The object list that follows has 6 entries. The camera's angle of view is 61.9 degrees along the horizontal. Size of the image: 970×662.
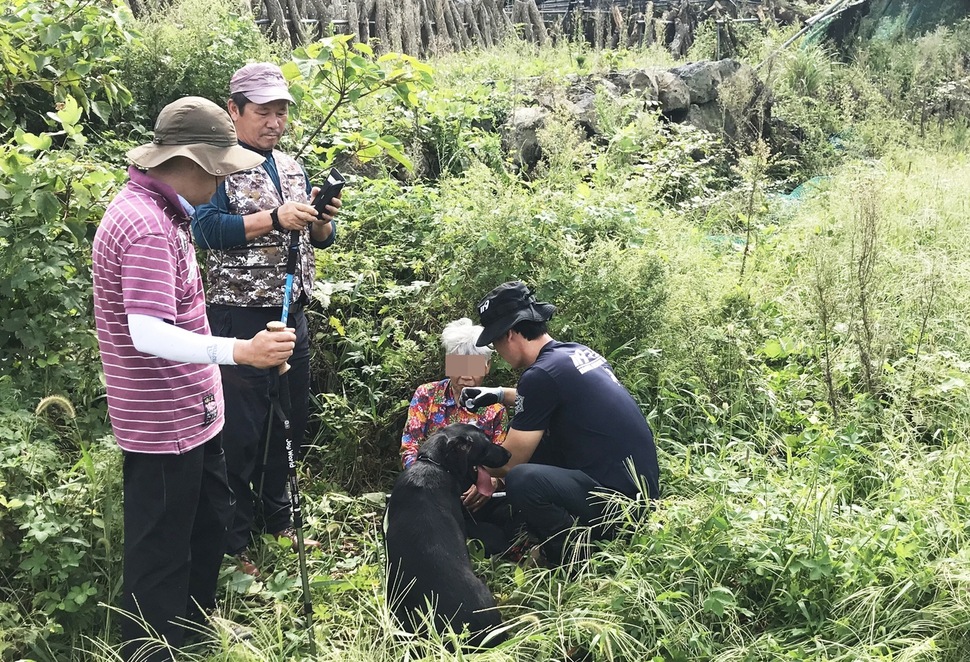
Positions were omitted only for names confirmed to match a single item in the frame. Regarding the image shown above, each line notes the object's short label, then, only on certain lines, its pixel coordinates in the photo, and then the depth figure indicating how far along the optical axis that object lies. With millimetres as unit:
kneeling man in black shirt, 3219
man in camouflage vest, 3068
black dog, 2736
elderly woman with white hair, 3568
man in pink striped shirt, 2275
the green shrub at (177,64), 5957
